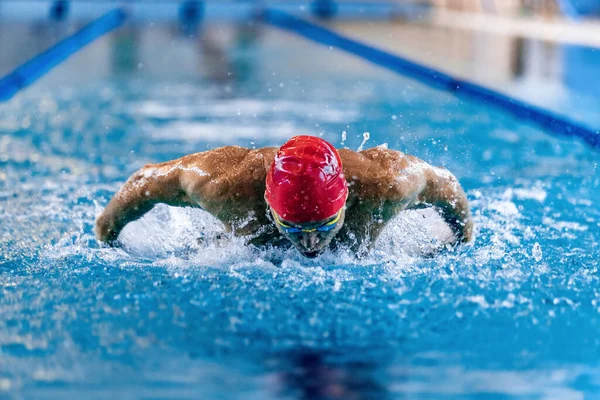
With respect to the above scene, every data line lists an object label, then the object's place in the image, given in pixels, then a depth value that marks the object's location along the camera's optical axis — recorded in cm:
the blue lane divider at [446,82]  978
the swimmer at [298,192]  457
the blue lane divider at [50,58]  1050
